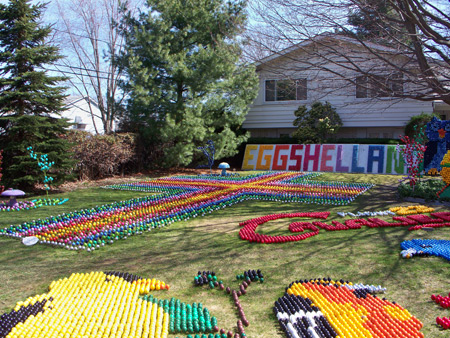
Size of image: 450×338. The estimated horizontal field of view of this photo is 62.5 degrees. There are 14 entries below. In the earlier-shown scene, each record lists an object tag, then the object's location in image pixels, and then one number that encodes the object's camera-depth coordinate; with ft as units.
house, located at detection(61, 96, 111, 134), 91.12
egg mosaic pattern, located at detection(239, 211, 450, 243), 20.11
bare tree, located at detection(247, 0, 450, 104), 27.48
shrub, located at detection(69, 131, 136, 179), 48.06
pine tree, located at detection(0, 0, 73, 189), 37.45
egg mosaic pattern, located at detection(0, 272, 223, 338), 10.93
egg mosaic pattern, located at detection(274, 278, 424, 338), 10.53
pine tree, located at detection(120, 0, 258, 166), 54.08
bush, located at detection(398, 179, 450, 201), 30.14
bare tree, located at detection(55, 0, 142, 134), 70.90
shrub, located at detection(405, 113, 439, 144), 56.39
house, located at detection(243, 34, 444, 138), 61.36
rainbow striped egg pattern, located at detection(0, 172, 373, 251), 22.18
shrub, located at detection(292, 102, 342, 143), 61.46
